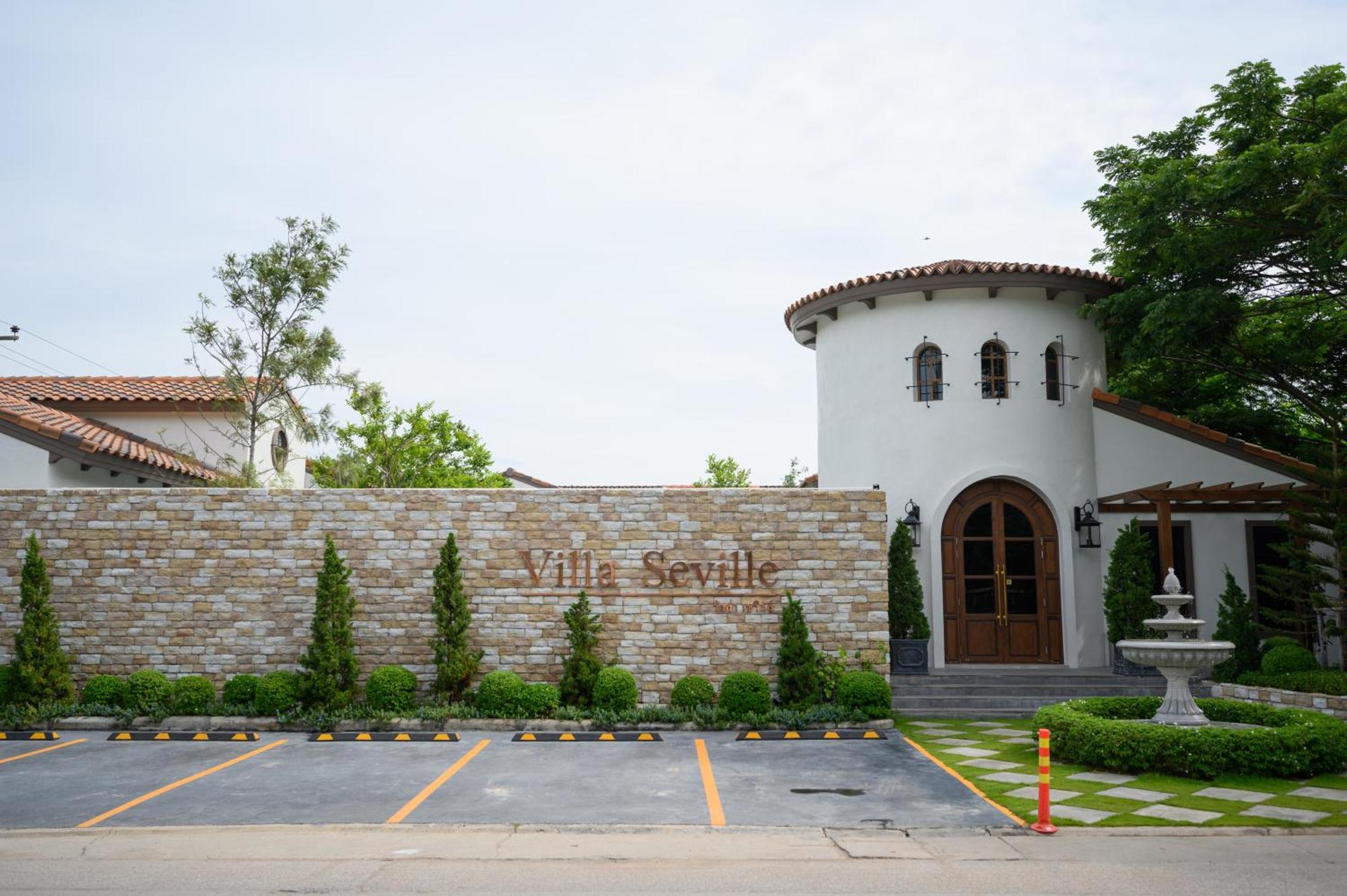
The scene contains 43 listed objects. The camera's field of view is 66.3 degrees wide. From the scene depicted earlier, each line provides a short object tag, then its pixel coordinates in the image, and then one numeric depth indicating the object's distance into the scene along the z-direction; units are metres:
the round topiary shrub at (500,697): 14.59
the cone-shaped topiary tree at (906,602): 17.03
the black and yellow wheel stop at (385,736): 13.84
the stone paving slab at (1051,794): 10.16
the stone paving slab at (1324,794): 10.11
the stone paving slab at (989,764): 11.70
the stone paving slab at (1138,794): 10.05
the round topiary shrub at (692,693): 14.85
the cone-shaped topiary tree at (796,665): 14.80
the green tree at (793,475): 47.06
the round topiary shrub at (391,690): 14.56
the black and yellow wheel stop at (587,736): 13.82
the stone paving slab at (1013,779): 10.91
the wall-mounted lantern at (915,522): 18.14
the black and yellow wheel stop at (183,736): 13.91
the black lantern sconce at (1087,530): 18.05
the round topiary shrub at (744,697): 14.52
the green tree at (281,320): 20.28
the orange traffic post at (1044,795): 8.94
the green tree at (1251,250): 15.01
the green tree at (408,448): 34.59
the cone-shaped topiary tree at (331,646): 14.54
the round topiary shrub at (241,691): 14.81
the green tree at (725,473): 45.97
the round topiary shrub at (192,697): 14.59
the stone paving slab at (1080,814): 9.31
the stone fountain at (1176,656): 11.93
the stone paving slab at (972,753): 12.48
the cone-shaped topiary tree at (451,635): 14.87
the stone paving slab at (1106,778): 10.85
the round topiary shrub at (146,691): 14.62
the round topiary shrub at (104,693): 14.72
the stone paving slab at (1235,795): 10.02
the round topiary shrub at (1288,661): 15.25
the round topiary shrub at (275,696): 14.48
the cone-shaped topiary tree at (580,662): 14.91
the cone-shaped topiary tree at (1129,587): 16.78
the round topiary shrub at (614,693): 14.65
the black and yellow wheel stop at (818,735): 13.90
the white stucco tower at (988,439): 18.00
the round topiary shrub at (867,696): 14.58
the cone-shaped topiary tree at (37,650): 14.65
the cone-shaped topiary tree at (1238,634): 16.23
